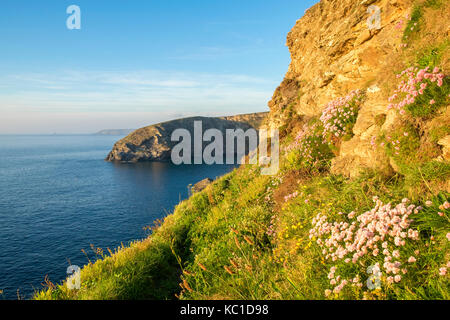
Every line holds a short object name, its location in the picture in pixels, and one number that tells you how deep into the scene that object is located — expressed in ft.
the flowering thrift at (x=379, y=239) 9.37
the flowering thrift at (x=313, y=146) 26.58
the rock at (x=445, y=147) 13.26
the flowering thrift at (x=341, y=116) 24.71
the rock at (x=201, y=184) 123.63
